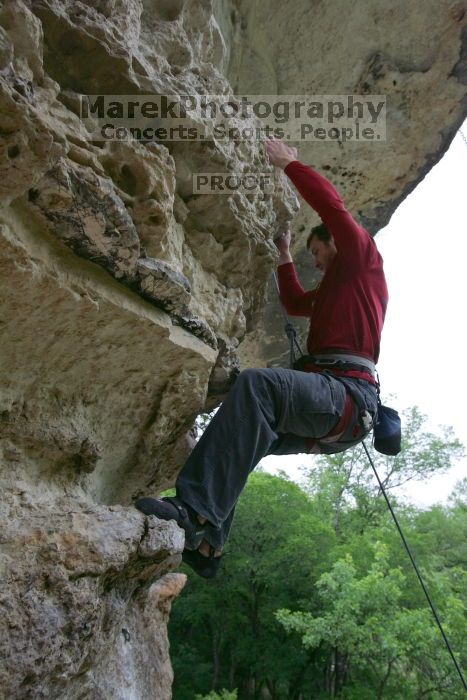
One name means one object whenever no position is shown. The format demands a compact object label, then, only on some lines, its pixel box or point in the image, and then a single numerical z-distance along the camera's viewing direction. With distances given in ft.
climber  8.22
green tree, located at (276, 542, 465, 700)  32.37
